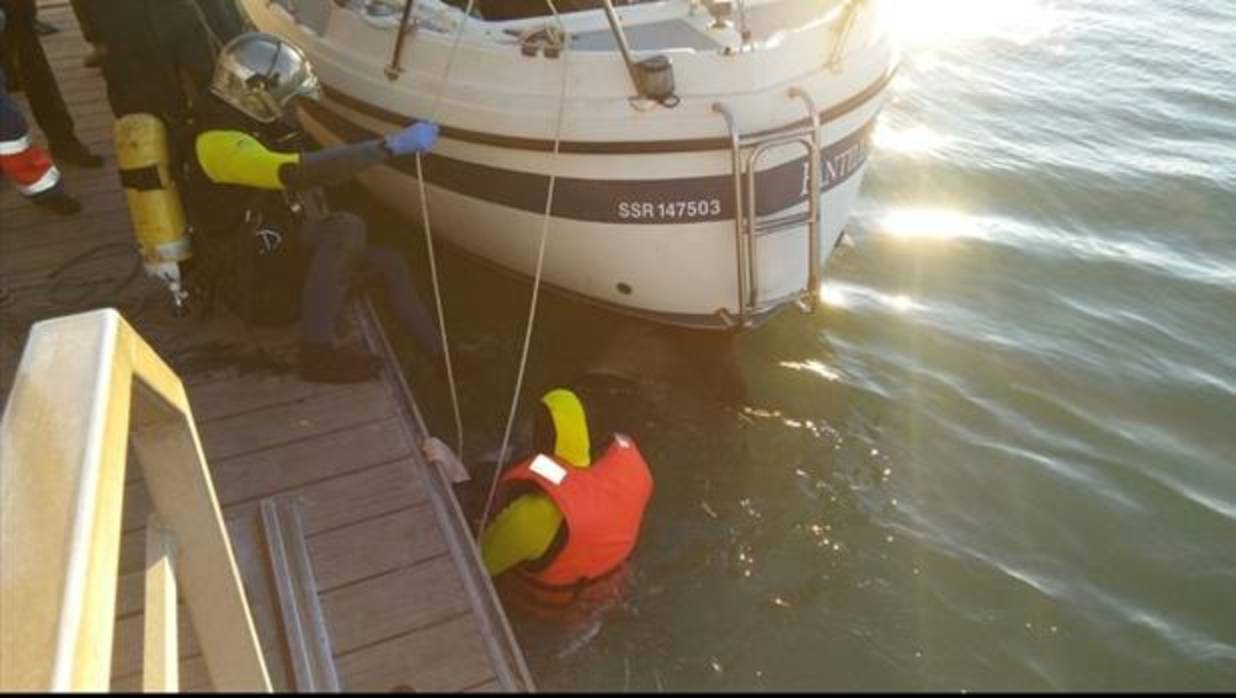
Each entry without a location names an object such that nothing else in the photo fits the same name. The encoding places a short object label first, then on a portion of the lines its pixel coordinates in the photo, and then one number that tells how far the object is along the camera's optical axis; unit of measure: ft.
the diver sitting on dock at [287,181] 12.25
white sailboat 12.64
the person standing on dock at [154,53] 14.94
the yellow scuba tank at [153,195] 12.73
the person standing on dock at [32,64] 17.06
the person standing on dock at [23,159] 14.11
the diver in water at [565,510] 10.47
